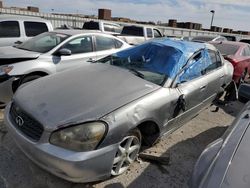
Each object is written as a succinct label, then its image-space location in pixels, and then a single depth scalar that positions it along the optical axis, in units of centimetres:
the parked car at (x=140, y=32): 953
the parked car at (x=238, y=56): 551
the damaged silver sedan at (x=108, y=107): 177
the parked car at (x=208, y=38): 980
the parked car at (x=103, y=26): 960
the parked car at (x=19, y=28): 546
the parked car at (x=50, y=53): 333
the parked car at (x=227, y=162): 115
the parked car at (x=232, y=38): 1374
